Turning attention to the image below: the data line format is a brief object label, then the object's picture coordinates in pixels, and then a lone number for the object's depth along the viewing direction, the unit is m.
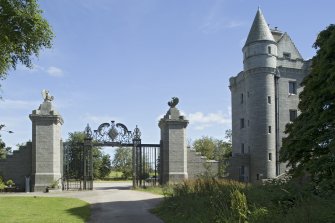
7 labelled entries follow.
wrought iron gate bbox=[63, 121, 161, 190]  28.80
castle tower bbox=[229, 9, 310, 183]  37.00
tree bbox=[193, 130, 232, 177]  56.11
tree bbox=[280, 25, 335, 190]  12.26
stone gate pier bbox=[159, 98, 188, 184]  29.14
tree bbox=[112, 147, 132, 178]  61.08
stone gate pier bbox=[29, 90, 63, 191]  26.89
